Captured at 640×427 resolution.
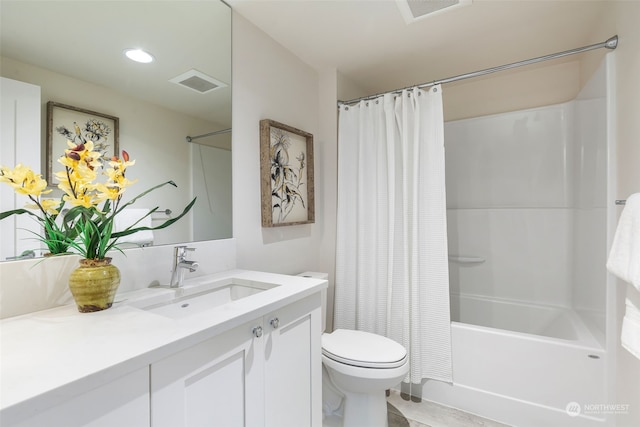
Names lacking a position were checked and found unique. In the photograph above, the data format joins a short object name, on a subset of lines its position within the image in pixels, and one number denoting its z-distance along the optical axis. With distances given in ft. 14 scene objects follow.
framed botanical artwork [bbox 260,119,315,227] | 5.70
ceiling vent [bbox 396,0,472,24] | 4.94
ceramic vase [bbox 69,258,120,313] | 2.77
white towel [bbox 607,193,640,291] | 3.37
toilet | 4.57
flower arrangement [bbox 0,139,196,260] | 2.74
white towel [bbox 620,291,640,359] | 3.36
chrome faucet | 3.83
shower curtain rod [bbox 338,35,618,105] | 4.84
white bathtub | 4.96
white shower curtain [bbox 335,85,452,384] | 5.95
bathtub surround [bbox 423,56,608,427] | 5.14
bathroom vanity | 1.76
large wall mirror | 3.12
